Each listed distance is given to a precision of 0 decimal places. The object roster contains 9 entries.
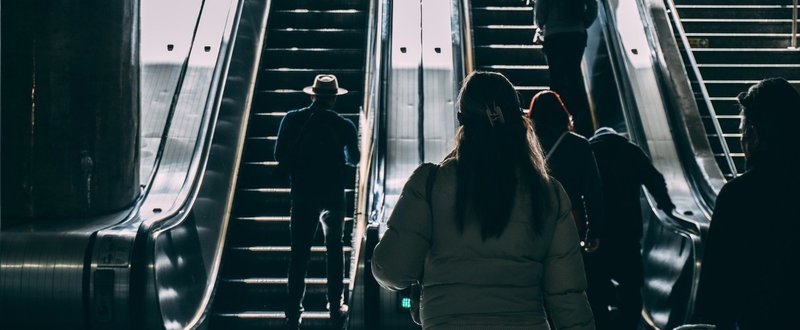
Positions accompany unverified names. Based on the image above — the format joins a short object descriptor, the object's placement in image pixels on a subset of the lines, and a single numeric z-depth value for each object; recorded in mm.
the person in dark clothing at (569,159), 5398
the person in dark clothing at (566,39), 9195
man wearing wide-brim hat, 7406
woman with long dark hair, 3113
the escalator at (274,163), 8391
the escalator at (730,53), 9539
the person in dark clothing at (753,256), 3516
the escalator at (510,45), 11047
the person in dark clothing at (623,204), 6297
